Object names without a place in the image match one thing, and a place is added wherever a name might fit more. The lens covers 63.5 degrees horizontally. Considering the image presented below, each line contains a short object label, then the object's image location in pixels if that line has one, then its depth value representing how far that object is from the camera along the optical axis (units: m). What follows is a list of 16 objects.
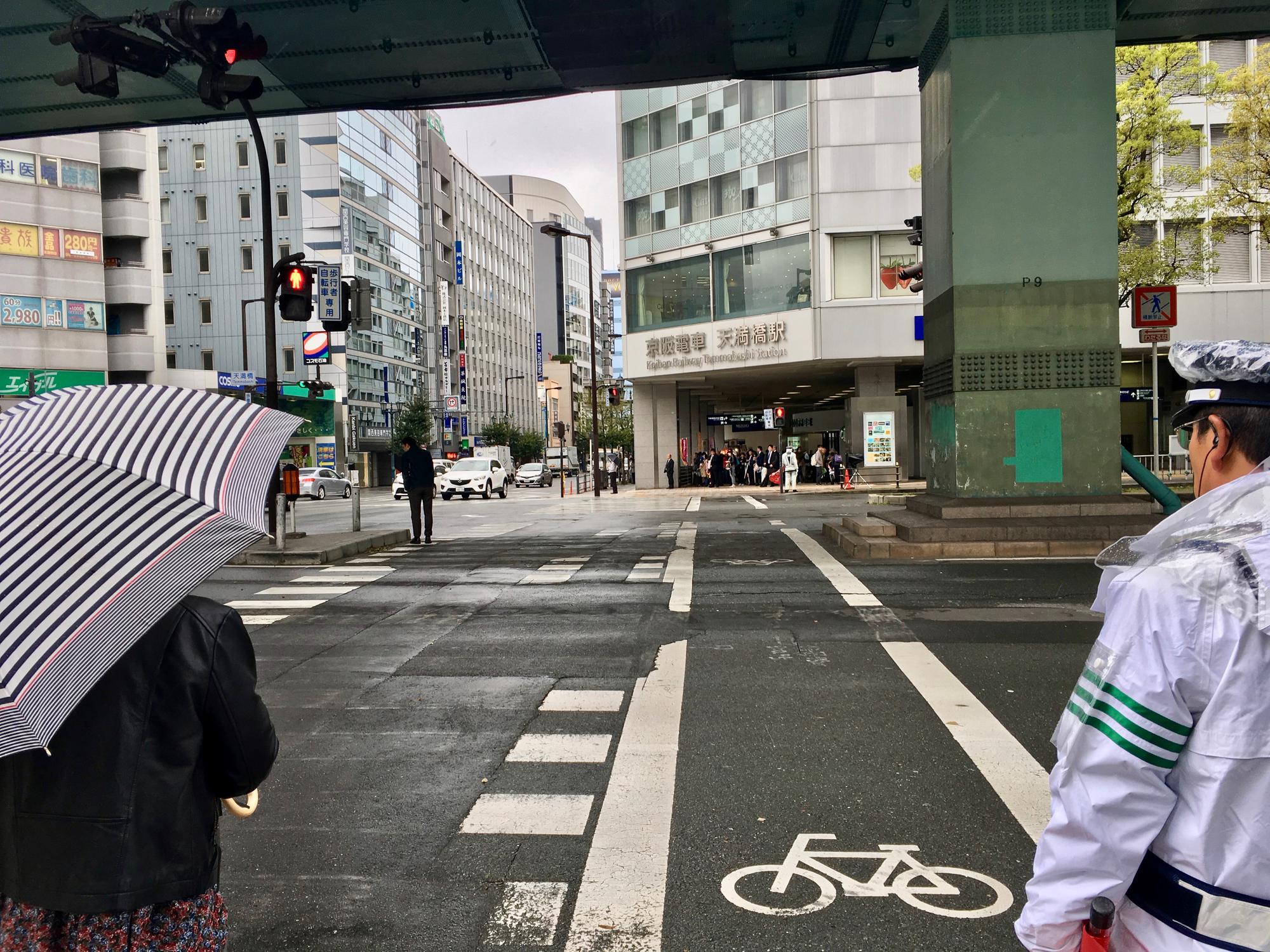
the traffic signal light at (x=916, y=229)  18.33
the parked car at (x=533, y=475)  57.09
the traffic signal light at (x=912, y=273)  18.47
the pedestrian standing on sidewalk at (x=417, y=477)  17.64
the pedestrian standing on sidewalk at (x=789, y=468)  36.47
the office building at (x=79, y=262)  49.38
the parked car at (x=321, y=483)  44.78
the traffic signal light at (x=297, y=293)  15.23
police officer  1.61
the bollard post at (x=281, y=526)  15.55
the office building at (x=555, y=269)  146.25
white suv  40.25
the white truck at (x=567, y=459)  79.69
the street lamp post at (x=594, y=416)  39.44
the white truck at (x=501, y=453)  71.44
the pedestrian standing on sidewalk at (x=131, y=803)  2.09
